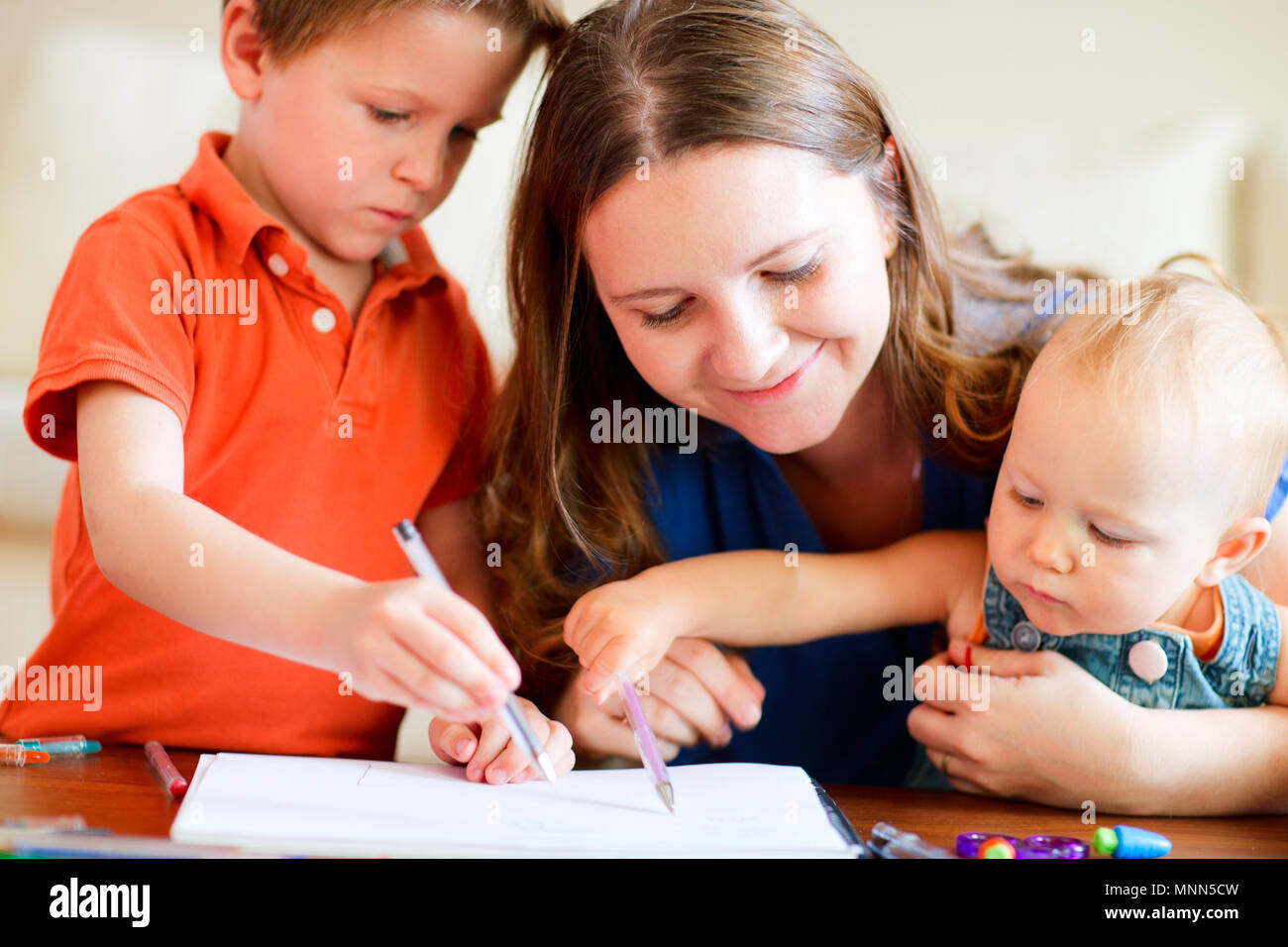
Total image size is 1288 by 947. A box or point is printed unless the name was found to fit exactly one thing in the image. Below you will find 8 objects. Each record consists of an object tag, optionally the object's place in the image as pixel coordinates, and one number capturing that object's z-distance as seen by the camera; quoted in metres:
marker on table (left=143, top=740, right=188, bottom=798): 0.74
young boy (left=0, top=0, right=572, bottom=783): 0.87
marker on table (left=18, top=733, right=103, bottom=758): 0.86
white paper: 0.63
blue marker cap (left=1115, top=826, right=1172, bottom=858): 0.68
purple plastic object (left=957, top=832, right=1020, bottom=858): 0.67
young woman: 0.81
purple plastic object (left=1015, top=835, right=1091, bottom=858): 0.66
